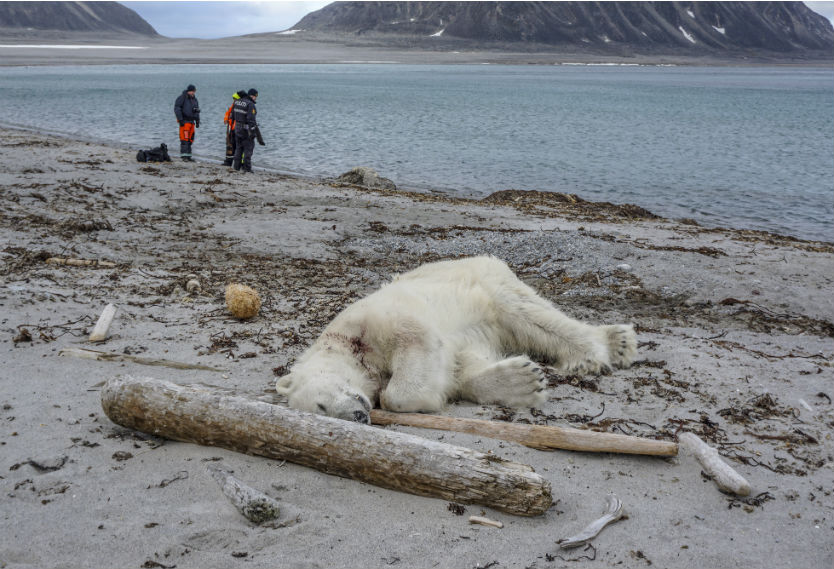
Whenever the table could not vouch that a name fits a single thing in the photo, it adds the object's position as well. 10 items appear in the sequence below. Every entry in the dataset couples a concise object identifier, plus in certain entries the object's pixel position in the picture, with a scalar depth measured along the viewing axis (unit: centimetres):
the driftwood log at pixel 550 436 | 373
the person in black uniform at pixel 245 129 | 1847
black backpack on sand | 1797
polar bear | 425
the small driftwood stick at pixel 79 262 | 768
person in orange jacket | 1867
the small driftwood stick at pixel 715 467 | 344
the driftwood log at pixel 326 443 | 318
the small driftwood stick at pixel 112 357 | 497
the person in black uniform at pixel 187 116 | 1983
